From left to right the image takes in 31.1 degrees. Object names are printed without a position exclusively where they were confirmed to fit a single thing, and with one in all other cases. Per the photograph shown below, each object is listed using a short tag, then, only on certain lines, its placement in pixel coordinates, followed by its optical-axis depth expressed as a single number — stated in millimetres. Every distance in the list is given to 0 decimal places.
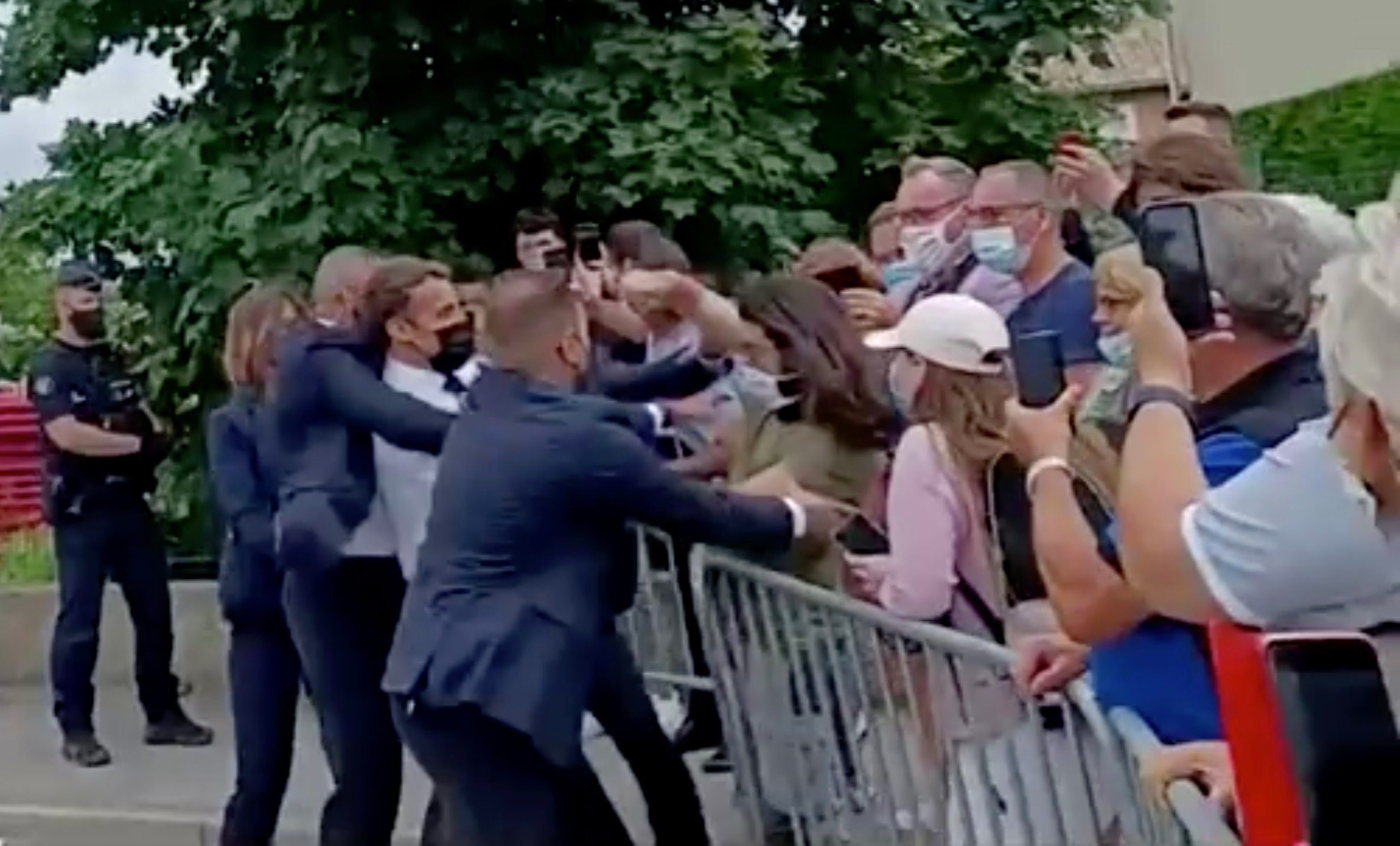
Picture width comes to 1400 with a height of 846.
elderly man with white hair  2900
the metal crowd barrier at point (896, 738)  3920
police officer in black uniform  9461
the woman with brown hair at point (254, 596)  7484
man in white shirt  6848
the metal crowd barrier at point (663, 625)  7484
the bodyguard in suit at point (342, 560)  6770
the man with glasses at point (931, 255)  6465
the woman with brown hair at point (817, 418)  6129
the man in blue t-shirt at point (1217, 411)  3619
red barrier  15672
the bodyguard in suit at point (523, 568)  5512
